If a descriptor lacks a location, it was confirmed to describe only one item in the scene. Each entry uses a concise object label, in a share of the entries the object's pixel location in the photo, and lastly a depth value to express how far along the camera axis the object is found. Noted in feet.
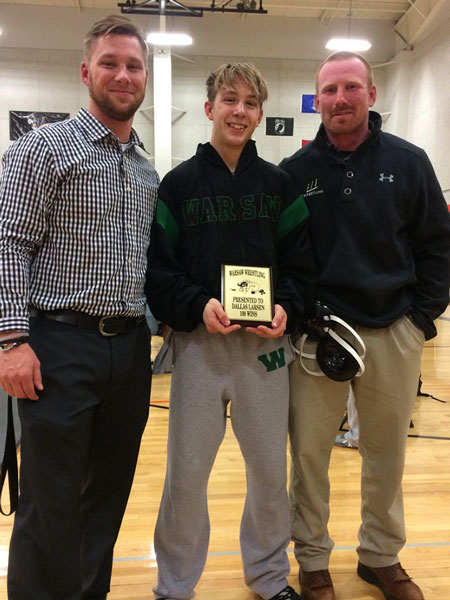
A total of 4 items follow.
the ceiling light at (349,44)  32.14
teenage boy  5.60
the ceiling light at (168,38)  30.42
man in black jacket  6.01
